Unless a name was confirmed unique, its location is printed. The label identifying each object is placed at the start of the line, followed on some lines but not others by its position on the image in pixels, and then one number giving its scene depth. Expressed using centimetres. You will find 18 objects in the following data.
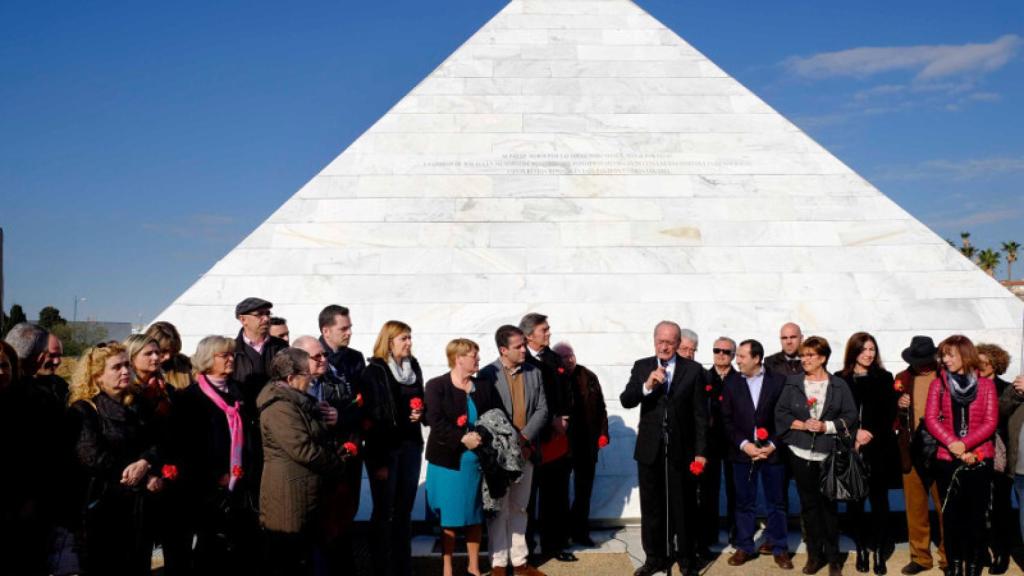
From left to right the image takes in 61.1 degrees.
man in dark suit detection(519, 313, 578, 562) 643
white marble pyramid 880
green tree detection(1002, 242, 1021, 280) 6506
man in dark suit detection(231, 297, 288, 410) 578
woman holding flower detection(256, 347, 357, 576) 480
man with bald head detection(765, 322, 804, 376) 705
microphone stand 604
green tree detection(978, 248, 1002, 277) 6506
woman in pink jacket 587
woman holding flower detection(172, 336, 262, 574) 510
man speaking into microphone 614
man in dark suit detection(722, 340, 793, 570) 642
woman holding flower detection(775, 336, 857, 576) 612
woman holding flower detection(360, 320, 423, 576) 566
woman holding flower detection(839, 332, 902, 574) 634
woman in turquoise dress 573
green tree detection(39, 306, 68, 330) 4382
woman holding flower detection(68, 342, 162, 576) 456
